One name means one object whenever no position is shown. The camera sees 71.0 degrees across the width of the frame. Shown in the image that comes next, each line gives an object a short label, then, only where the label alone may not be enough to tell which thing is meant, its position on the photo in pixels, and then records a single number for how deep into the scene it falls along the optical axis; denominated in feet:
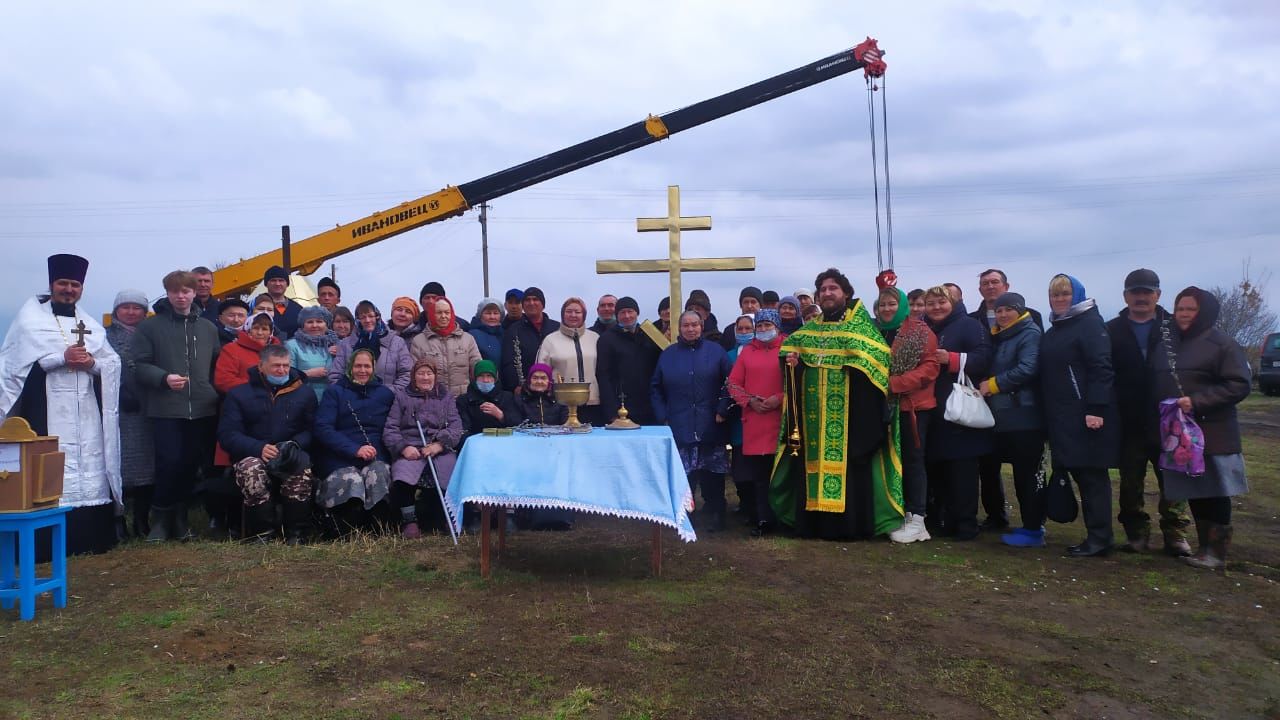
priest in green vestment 21.40
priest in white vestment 19.35
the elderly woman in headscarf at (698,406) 23.04
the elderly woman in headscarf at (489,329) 24.82
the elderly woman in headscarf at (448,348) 23.41
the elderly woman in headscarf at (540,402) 22.25
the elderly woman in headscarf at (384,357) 22.89
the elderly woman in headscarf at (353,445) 21.35
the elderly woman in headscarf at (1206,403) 18.42
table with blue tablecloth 16.90
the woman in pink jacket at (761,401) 22.29
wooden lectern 15.02
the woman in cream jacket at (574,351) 23.91
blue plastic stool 14.99
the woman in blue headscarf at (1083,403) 19.60
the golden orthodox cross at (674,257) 28.37
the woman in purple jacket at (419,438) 21.81
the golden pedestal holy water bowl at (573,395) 18.92
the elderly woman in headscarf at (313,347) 23.02
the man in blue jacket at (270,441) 20.83
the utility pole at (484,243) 93.81
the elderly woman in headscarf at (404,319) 23.65
